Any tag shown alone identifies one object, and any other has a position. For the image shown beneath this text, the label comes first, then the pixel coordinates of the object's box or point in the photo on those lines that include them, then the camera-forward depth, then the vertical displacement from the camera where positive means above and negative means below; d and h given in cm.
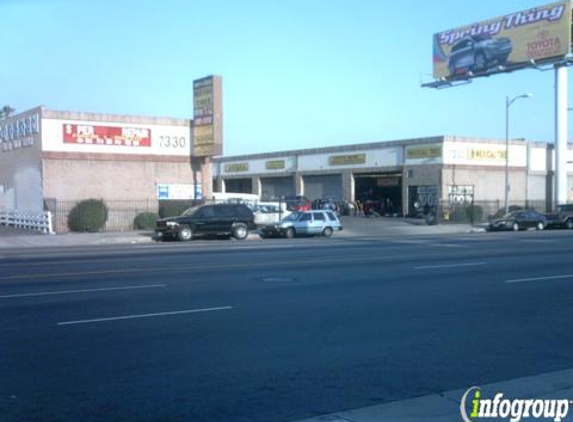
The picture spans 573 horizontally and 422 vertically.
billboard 4953 +1005
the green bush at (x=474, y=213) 5212 -220
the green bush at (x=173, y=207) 4191 -123
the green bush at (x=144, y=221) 4006 -193
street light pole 4733 +364
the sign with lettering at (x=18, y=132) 4025 +317
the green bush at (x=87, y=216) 3806 -157
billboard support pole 5197 +355
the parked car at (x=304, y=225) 3684 -209
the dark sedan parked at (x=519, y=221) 4597 -252
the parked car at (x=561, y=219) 4834 -251
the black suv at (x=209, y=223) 3359 -176
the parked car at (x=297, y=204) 4845 -137
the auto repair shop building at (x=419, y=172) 5522 +88
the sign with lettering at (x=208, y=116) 4103 +392
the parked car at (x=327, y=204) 5403 -156
